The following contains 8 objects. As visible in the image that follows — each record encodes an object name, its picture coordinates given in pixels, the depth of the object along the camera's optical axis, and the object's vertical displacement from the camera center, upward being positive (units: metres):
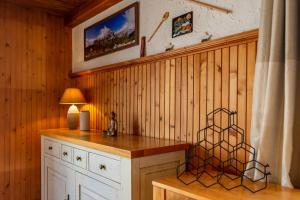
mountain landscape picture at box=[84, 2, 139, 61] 2.41 +0.65
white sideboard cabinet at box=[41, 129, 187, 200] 1.55 -0.44
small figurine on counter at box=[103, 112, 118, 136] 2.27 -0.25
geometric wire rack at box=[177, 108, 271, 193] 1.29 -0.35
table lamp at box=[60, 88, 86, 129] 2.85 -0.03
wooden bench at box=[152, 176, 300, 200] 1.09 -0.40
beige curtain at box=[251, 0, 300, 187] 1.22 +0.03
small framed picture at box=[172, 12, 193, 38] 1.89 +0.53
